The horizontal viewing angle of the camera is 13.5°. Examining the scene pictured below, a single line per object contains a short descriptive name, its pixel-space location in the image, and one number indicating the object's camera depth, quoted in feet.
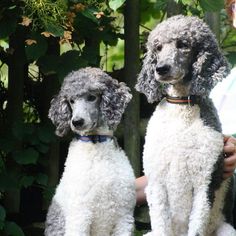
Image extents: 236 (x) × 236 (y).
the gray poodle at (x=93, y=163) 12.49
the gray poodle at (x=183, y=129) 11.46
